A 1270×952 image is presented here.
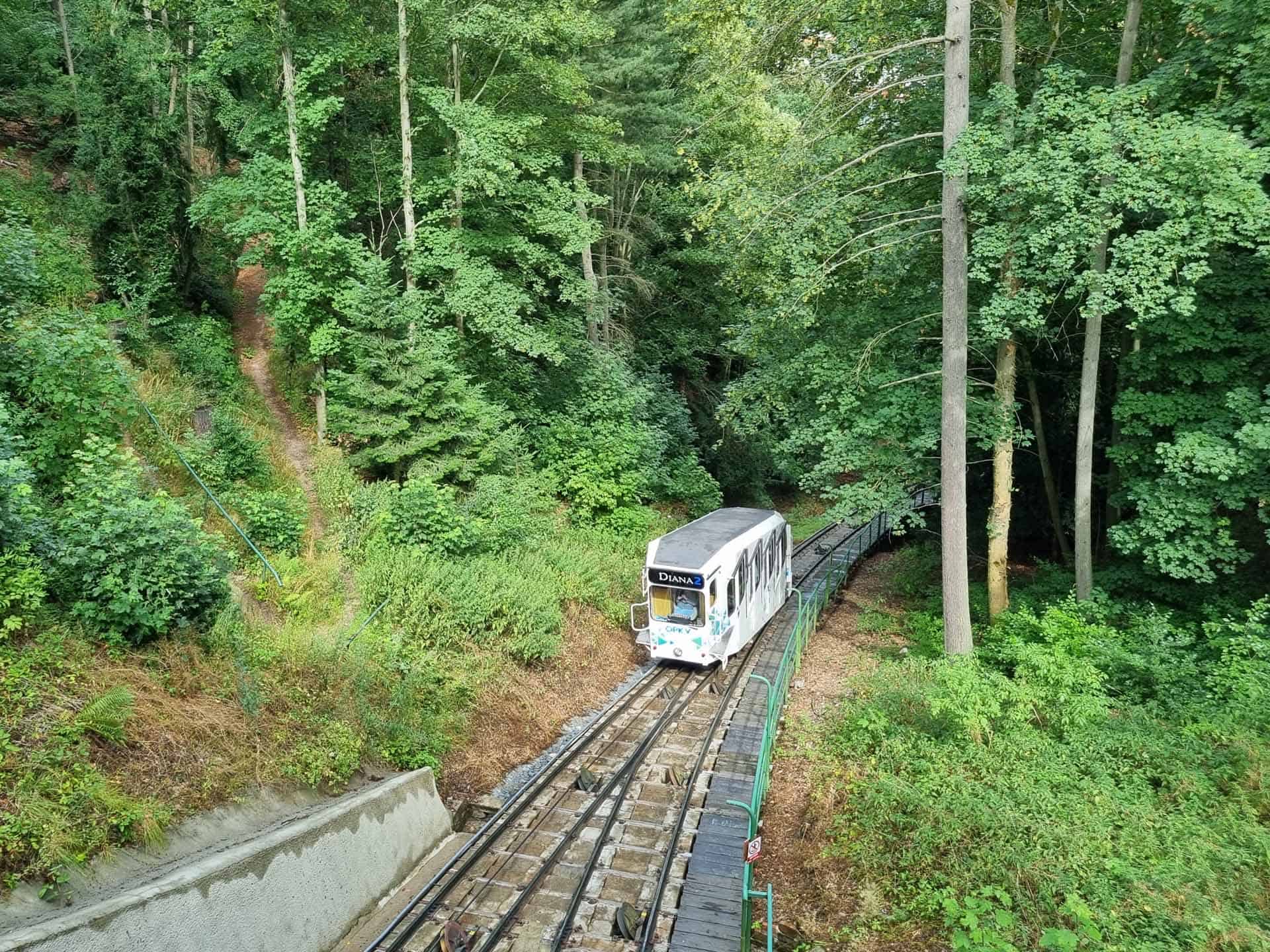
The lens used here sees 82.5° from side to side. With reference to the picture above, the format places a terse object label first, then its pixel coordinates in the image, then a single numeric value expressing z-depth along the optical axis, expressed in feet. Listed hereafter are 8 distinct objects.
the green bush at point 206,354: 50.72
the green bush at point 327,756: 27.66
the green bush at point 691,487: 78.18
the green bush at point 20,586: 22.45
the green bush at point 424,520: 43.86
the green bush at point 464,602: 39.09
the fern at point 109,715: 21.83
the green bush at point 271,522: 39.78
